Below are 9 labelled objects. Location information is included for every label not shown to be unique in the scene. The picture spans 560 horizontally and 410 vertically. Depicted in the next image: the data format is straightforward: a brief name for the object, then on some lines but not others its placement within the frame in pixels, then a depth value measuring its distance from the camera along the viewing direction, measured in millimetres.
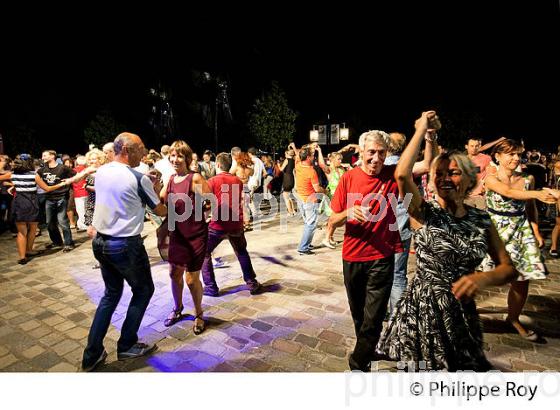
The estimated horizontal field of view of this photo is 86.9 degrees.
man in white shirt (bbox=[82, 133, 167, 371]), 2648
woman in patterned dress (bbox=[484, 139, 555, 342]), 3031
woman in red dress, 3262
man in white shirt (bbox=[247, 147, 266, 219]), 9250
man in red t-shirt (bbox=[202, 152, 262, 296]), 4117
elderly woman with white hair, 1924
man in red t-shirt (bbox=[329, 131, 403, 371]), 2344
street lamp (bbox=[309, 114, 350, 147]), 20266
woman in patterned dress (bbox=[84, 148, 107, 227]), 5051
